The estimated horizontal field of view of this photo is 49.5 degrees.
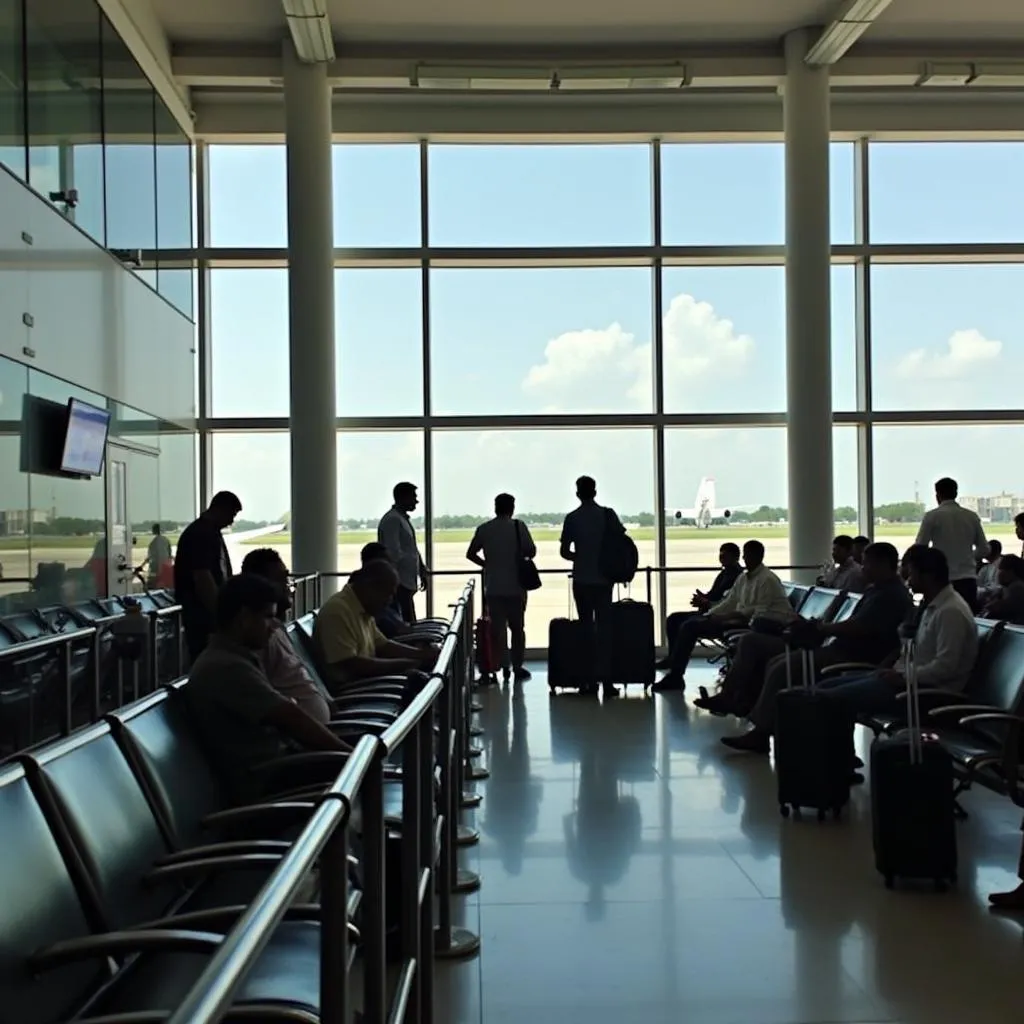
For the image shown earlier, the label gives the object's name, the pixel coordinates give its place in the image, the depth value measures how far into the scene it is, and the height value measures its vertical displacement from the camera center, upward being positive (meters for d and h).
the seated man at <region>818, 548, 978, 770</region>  5.20 -0.66
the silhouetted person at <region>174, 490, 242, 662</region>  6.67 -0.31
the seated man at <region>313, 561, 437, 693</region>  5.39 -0.57
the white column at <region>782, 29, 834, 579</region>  11.36 +2.09
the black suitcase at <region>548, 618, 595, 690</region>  9.28 -1.20
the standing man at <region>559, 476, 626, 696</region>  9.31 -0.38
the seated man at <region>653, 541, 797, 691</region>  8.58 -0.78
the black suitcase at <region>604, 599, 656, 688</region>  9.25 -1.10
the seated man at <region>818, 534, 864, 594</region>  9.22 -0.53
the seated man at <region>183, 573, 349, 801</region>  3.27 -0.60
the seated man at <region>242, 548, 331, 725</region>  4.18 -0.61
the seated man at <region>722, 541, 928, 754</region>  6.13 -0.68
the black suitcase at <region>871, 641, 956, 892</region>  4.10 -1.13
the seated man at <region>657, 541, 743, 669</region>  9.75 -0.70
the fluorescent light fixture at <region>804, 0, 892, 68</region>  10.04 +4.55
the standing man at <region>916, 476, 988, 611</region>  9.60 -0.22
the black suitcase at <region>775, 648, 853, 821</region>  5.13 -1.12
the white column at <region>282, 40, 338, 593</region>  11.17 +2.06
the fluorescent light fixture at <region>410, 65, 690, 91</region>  11.23 +4.46
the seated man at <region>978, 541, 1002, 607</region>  9.97 -0.59
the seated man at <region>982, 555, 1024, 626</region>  7.62 -0.60
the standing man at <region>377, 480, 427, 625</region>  9.02 -0.22
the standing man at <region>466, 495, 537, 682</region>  9.88 -0.38
